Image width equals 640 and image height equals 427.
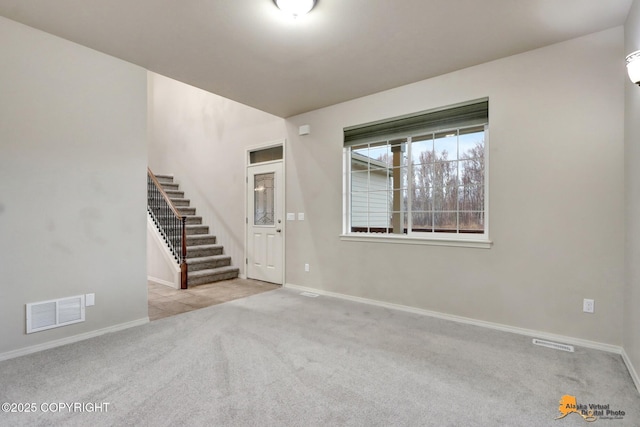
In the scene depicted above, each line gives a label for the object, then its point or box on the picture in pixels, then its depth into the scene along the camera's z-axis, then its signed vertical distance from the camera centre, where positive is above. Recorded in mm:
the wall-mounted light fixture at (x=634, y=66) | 1904 +877
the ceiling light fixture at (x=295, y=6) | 2289 +1498
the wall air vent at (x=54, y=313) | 2632 -816
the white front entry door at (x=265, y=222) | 5148 -109
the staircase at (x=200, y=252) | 5277 -644
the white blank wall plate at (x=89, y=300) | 2930 -758
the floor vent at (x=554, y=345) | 2703 -1109
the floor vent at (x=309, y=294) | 4435 -1095
